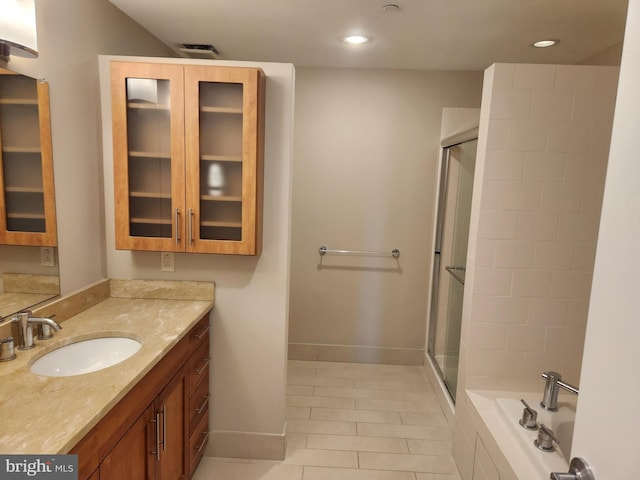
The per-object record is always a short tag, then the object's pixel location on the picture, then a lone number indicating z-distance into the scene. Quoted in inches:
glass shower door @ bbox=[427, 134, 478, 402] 112.3
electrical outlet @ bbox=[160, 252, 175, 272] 90.0
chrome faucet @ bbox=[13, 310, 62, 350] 62.3
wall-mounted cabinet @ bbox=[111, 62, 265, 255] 78.6
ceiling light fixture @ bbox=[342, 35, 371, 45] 103.7
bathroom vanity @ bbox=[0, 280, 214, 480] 45.2
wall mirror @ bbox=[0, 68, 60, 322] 62.7
